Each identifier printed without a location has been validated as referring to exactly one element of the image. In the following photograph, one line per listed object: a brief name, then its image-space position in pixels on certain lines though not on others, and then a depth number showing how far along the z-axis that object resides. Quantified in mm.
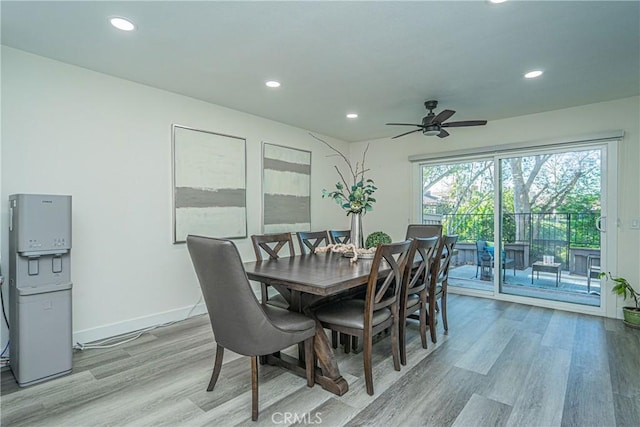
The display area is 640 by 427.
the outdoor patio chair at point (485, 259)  4551
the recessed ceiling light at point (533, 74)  2948
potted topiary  3137
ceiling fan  3310
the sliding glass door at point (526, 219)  3961
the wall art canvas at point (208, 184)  3559
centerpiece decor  3057
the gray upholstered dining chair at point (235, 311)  1721
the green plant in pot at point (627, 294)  3361
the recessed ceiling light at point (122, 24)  2150
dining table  1989
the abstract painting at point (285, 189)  4516
